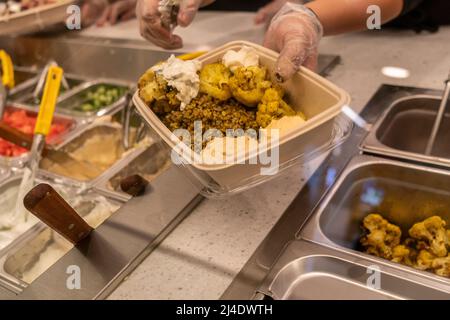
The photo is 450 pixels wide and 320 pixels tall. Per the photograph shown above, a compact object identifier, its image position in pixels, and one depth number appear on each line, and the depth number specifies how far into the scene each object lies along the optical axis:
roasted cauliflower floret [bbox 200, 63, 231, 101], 0.94
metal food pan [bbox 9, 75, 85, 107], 1.97
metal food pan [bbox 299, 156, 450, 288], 1.04
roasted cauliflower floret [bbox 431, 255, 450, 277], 0.92
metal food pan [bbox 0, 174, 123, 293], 1.00
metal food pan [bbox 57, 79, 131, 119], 1.74
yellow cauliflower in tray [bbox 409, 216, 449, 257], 0.97
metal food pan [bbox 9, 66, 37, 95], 2.11
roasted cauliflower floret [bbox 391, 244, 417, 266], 1.00
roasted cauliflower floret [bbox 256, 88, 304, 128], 0.89
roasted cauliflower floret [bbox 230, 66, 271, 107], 0.92
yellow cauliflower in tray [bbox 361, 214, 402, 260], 1.02
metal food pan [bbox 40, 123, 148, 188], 1.30
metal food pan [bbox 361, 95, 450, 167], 1.32
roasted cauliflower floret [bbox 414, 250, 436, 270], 0.96
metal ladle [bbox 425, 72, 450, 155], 1.14
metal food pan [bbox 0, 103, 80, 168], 1.41
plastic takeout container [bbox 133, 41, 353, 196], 0.77
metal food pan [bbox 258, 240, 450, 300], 0.78
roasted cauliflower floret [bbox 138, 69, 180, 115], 0.93
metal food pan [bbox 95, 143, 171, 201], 1.27
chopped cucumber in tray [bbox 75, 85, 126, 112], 1.87
